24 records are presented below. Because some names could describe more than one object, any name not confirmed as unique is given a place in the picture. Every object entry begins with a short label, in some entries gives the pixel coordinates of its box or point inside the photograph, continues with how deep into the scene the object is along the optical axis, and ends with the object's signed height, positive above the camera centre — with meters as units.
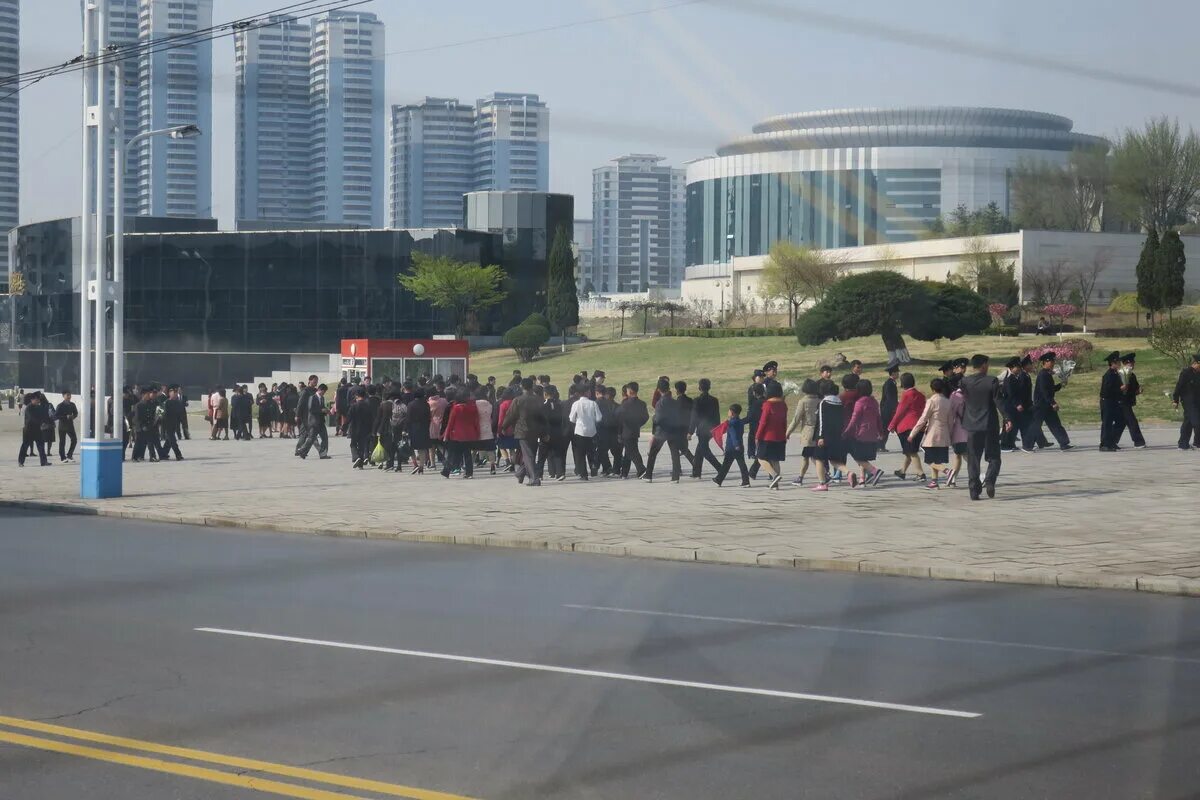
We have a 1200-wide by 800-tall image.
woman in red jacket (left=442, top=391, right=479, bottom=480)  24.16 -1.30
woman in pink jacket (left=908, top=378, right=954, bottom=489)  19.91 -0.91
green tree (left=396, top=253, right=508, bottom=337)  76.69 +4.00
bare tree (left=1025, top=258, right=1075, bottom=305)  67.62 +4.04
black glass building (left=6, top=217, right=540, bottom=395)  79.44 +3.36
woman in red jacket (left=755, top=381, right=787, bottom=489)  20.69 -1.10
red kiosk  39.19 -0.04
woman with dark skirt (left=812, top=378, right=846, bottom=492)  20.47 -1.08
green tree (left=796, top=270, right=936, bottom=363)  47.22 +1.79
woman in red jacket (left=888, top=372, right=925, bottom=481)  21.36 -0.84
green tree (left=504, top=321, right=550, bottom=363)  74.00 +0.98
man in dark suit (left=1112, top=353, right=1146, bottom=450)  26.69 -0.95
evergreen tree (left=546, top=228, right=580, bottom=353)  81.44 +3.87
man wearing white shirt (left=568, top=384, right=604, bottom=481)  23.22 -1.12
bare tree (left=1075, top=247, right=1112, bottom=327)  68.56 +4.64
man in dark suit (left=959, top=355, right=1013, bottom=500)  17.94 -0.77
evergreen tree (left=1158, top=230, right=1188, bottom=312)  53.25 +3.67
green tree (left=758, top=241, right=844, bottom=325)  74.12 +4.66
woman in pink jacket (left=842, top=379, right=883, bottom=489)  20.34 -1.01
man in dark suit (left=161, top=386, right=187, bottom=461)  30.83 -1.55
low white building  71.31 +5.78
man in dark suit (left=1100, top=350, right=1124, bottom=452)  26.22 -0.97
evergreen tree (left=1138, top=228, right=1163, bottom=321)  53.84 +3.27
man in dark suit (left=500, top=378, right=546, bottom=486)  22.56 -1.09
